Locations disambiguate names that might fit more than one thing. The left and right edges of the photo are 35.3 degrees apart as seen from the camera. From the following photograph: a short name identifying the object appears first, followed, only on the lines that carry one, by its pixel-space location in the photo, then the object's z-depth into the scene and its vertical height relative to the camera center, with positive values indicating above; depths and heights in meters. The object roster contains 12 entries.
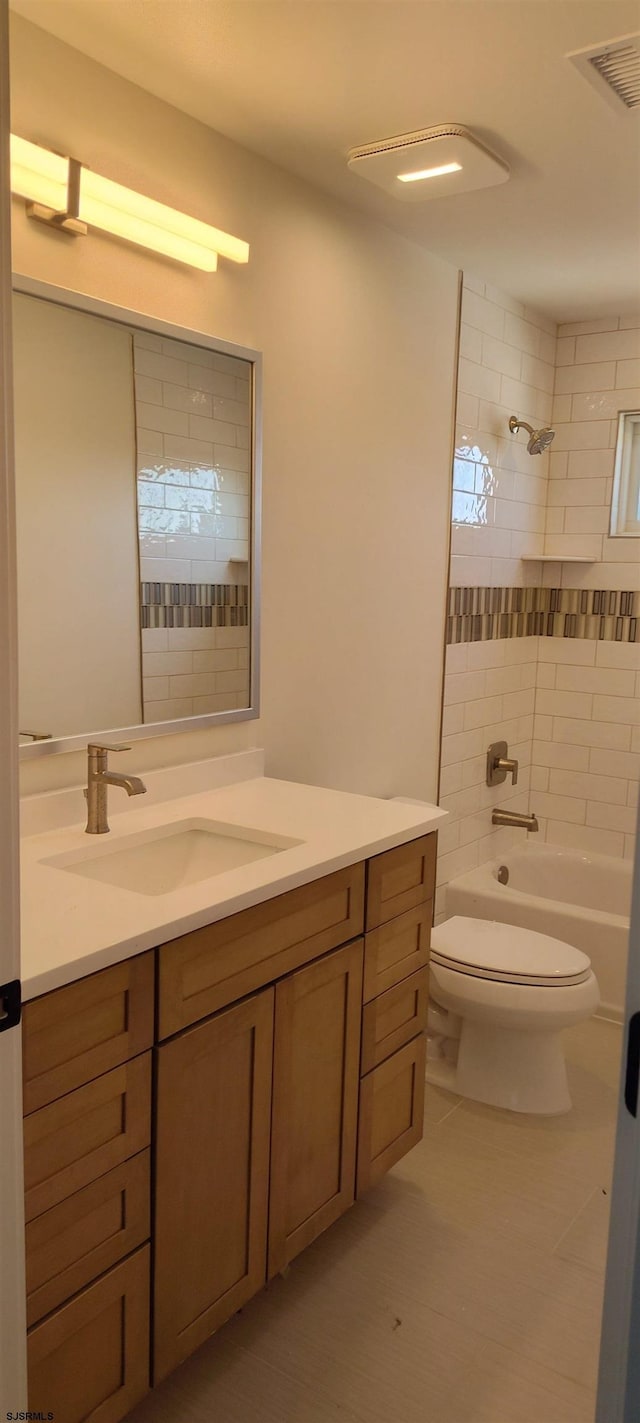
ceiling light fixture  2.19 +0.95
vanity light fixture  1.77 +0.70
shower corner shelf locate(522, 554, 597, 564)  3.81 +0.13
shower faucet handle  3.74 -0.64
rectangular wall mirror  1.89 +0.12
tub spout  3.66 -0.83
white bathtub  3.44 -1.11
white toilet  2.70 -1.12
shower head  3.56 +0.54
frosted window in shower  3.87 +0.43
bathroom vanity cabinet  1.39 -0.88
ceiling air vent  1.83 +0.99
